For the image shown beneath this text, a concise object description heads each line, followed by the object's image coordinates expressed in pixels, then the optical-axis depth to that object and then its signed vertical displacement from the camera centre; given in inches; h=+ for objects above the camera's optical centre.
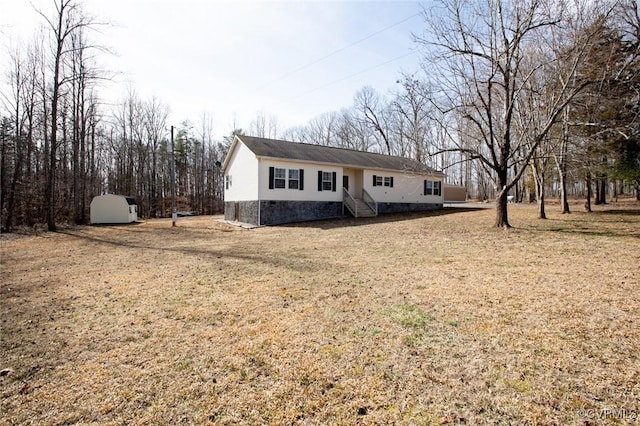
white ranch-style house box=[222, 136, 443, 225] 677.3 +66.9
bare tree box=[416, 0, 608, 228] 405.1 +208.1
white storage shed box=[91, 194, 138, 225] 837.8 +2.6
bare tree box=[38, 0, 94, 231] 652.7 +295.3
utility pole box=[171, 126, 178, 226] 742.8 -3.7
